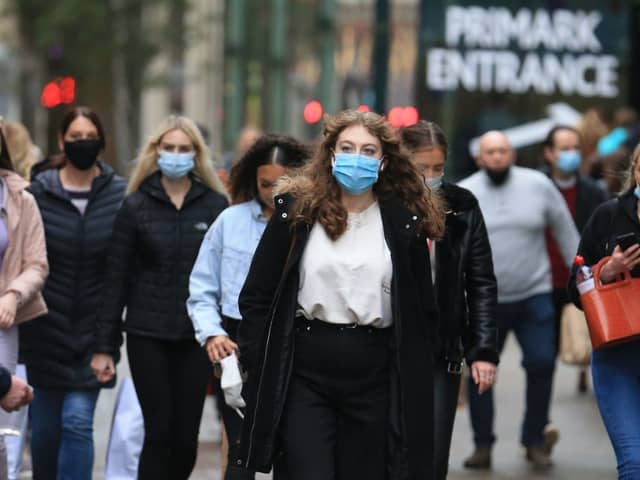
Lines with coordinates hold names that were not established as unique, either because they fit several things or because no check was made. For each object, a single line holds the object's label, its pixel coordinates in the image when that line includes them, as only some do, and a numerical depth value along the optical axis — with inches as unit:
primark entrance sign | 1557.6
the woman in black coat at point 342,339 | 470.0
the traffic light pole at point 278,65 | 2864.2
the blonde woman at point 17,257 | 577.9
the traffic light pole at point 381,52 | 1350.9
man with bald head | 775.1
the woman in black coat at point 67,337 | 638.5
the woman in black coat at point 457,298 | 555.2
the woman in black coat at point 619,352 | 525.3
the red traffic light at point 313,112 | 2172.7
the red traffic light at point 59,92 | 2518.5
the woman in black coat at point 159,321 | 606.2
